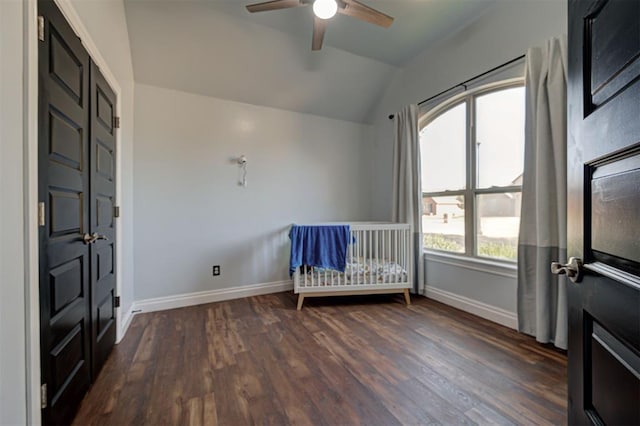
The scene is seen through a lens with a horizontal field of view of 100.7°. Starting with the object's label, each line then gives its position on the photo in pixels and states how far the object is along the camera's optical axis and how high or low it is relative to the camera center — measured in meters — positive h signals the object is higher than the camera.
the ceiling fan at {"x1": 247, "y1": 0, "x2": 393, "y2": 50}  1.80 +1.49
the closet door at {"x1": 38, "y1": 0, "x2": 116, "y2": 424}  1.08 -0.02
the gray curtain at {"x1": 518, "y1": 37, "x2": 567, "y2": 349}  1.89 +0.09
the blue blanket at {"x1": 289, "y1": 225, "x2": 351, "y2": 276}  2.75 -0.35
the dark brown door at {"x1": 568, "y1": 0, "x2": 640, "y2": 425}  0.52 +0.00
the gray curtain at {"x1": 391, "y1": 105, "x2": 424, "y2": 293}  3.09 +0.35
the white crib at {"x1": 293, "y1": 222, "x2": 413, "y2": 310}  2.81 -0.64
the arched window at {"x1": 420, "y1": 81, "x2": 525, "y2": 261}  2.39 +0.41
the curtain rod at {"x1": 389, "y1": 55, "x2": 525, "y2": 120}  2.22 +1.26
